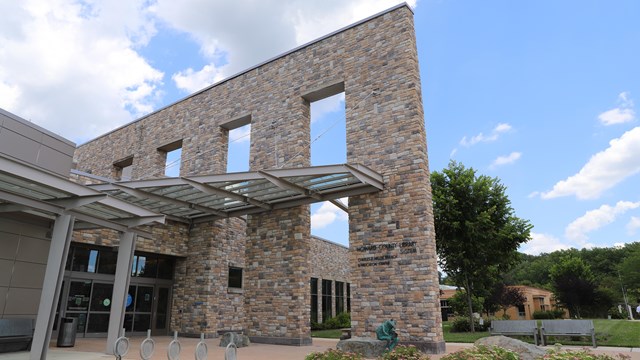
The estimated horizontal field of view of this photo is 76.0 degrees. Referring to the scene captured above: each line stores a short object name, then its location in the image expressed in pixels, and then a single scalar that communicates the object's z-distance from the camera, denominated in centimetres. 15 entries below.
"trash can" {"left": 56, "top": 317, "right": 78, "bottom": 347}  1159
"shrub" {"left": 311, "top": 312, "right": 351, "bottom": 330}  2200
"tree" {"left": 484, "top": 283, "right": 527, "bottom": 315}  3022
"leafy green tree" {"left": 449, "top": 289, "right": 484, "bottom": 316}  2783
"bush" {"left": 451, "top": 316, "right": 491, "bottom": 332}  1962
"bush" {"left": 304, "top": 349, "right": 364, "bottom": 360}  688
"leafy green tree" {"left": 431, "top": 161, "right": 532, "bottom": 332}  1877
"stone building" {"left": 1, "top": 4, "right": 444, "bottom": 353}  1198
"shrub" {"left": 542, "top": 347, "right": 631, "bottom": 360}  610
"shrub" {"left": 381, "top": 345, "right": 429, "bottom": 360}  687
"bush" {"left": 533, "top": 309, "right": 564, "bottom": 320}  3409
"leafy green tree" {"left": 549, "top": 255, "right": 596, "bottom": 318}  3152
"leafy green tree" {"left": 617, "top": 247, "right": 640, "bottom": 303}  4919
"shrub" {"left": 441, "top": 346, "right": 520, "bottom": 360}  656
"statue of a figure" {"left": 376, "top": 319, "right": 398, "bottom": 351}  989
